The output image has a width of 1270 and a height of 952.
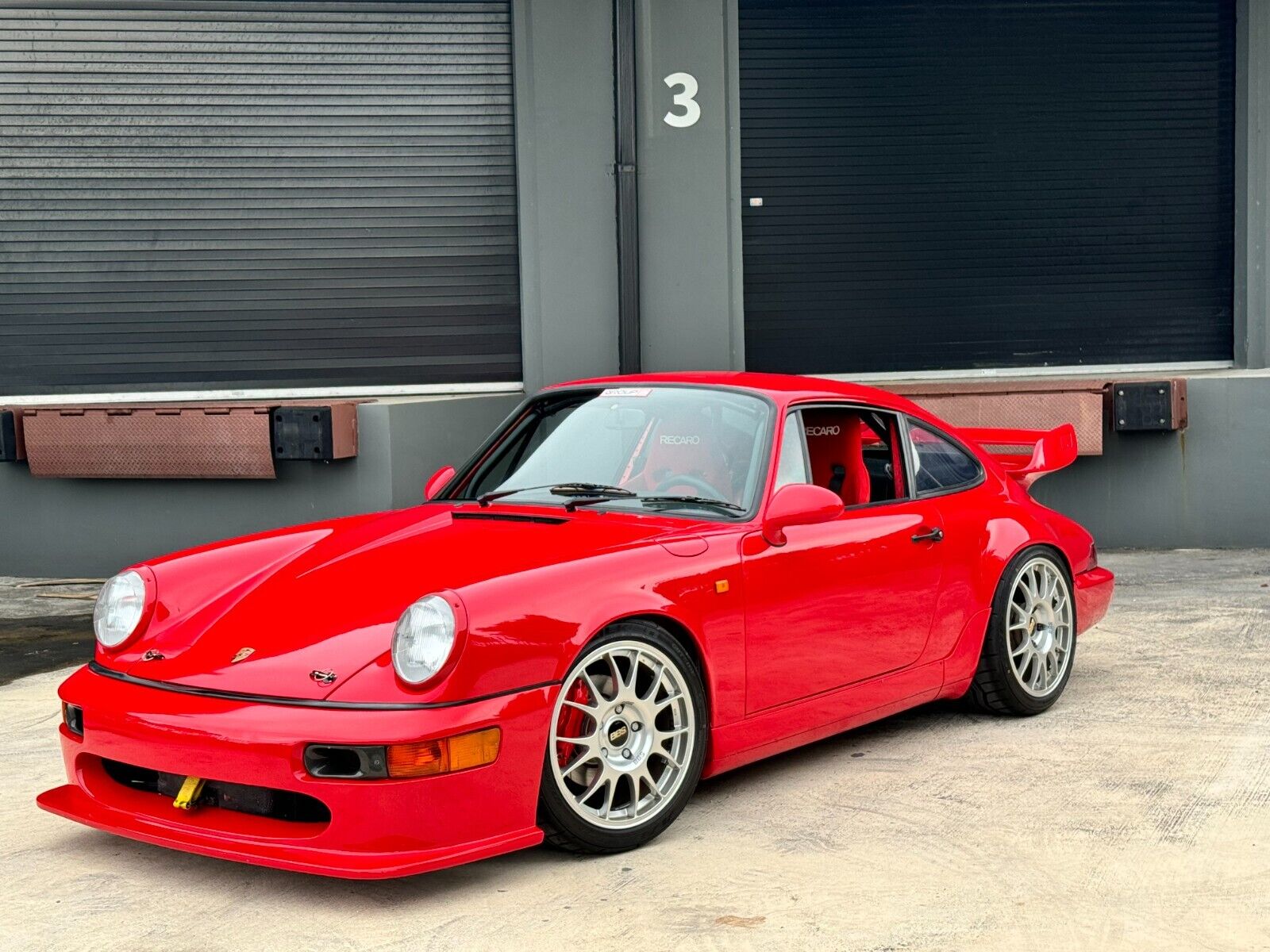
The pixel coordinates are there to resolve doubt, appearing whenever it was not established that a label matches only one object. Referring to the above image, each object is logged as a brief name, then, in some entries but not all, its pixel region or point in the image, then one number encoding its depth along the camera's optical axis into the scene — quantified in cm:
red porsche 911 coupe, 343
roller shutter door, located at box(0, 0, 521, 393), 987
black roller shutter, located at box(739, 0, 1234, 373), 1028
